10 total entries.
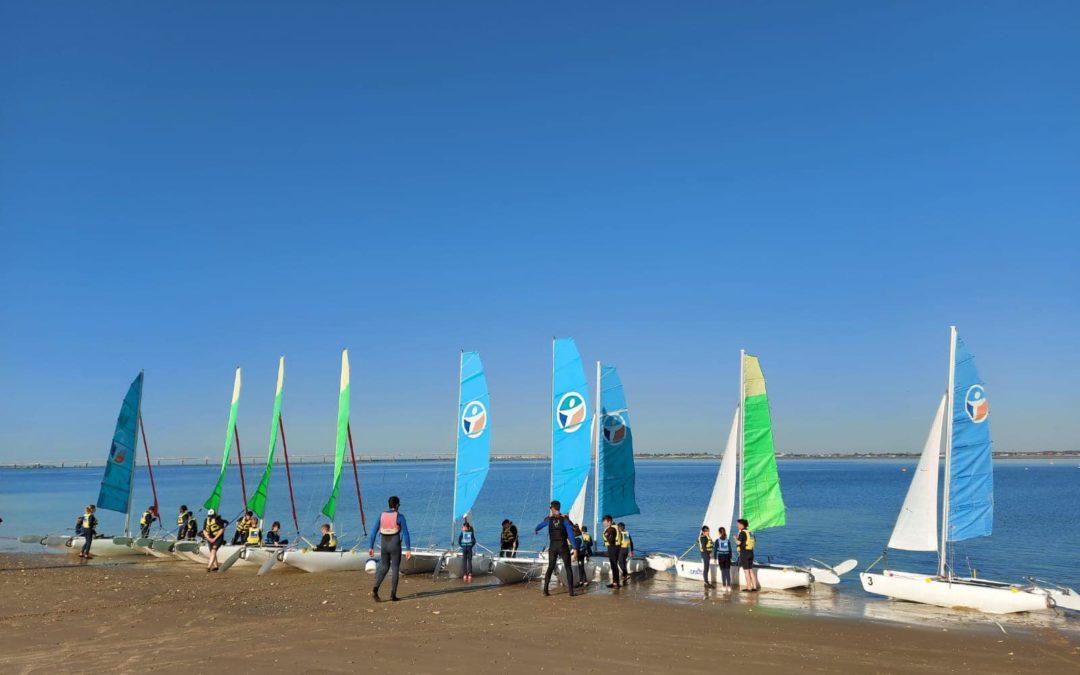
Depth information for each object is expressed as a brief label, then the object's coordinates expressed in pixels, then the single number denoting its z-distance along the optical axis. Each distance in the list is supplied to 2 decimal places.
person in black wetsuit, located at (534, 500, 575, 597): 13.22
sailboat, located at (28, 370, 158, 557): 22.80
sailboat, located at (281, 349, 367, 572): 16.14
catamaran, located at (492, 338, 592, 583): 17.75
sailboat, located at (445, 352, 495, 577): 17.47
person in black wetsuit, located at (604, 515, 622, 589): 14.61
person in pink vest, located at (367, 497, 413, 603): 11.88
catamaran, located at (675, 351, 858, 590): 16.75
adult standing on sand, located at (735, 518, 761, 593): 14.26
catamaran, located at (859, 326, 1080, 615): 13.52
